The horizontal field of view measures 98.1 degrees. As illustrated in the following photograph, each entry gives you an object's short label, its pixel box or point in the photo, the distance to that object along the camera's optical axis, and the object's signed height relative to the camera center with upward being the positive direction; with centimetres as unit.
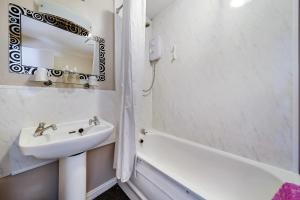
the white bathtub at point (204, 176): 89 -65
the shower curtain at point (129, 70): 117 +26
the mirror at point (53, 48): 90 +42
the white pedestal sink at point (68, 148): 73 -30
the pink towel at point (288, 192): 65 -49
